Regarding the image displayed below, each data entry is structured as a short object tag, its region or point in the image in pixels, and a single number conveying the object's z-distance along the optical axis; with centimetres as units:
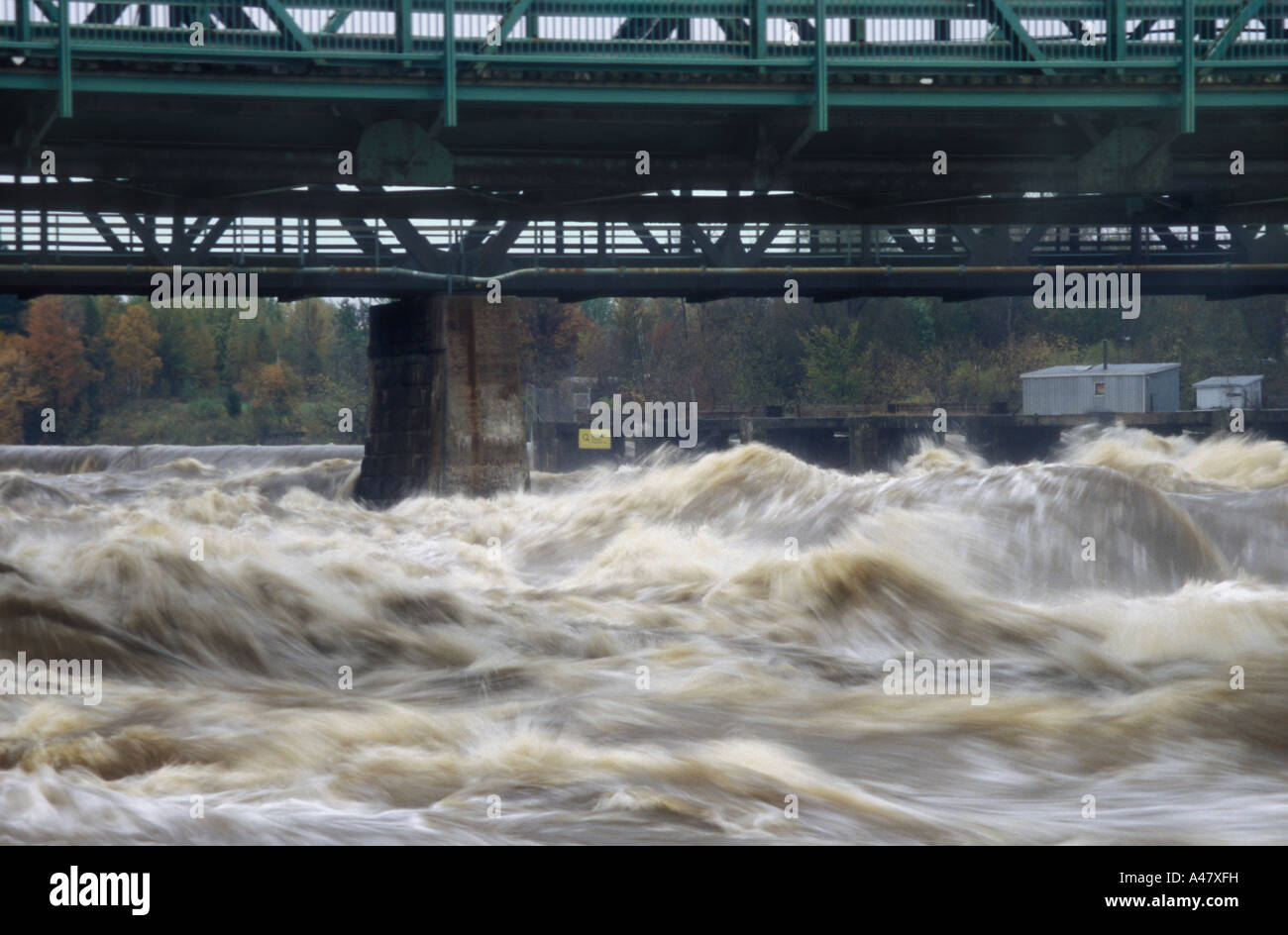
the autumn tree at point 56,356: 10044
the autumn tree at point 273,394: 10738
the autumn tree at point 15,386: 9444
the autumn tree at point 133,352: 10806
